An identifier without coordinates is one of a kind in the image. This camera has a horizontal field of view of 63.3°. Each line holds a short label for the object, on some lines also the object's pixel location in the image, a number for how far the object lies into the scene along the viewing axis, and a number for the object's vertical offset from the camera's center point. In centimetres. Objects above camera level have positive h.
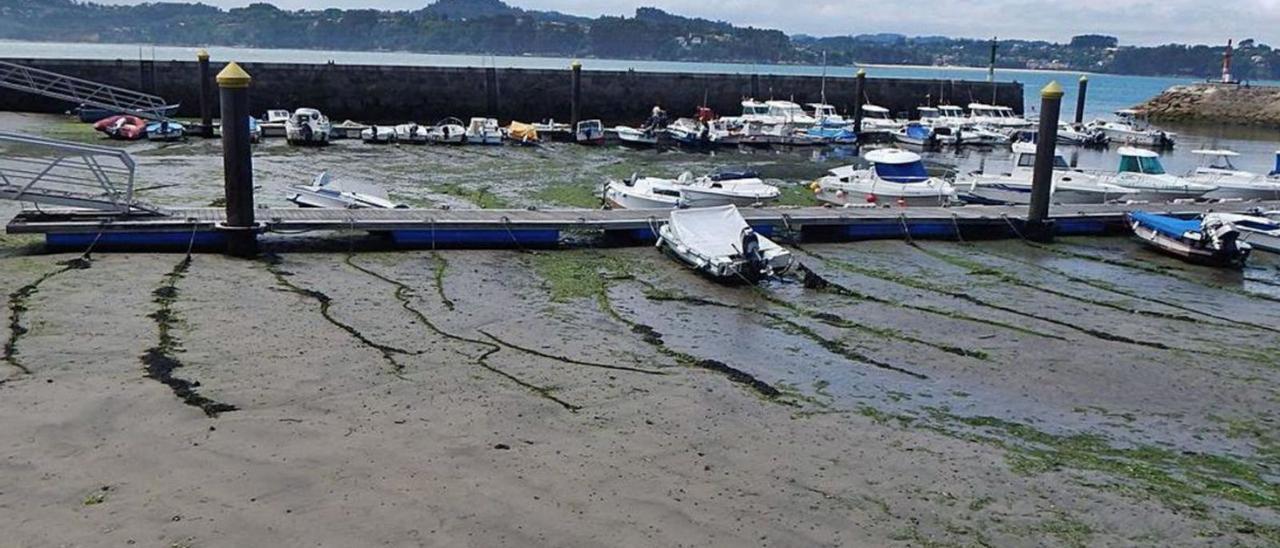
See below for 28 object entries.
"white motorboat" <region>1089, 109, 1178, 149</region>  5109 -155
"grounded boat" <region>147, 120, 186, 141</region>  3544 -200
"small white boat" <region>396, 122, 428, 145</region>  3919 -206
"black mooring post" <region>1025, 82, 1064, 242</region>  2155 -138
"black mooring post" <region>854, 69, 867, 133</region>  4769 -44
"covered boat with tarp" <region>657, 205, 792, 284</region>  1686 -263
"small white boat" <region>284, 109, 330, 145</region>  3675 -187
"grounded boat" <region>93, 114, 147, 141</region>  3525 -192
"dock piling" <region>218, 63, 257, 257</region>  1636 -134
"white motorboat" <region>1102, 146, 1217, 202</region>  2775 -208
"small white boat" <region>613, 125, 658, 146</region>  4169 -197
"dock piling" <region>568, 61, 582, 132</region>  4459 -38
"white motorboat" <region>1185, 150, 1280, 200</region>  2845 -209
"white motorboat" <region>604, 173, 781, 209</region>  2292 -232
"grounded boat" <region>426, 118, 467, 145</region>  3925 -202
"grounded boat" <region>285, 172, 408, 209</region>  2080 -237
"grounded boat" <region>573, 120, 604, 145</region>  4169 -192
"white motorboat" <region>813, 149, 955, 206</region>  2577 -223
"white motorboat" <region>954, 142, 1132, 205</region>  2689 -228
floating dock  1666 -253
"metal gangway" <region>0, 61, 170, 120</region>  3681 -93
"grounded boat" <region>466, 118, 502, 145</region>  3947 -194
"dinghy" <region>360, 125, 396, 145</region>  3900 -211
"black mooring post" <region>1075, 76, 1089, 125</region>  5564 -1
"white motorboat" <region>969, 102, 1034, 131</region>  5300 -99
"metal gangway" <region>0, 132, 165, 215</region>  1544 -190
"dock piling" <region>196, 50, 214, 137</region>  3686 -94
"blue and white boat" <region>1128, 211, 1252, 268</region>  1952 -256
